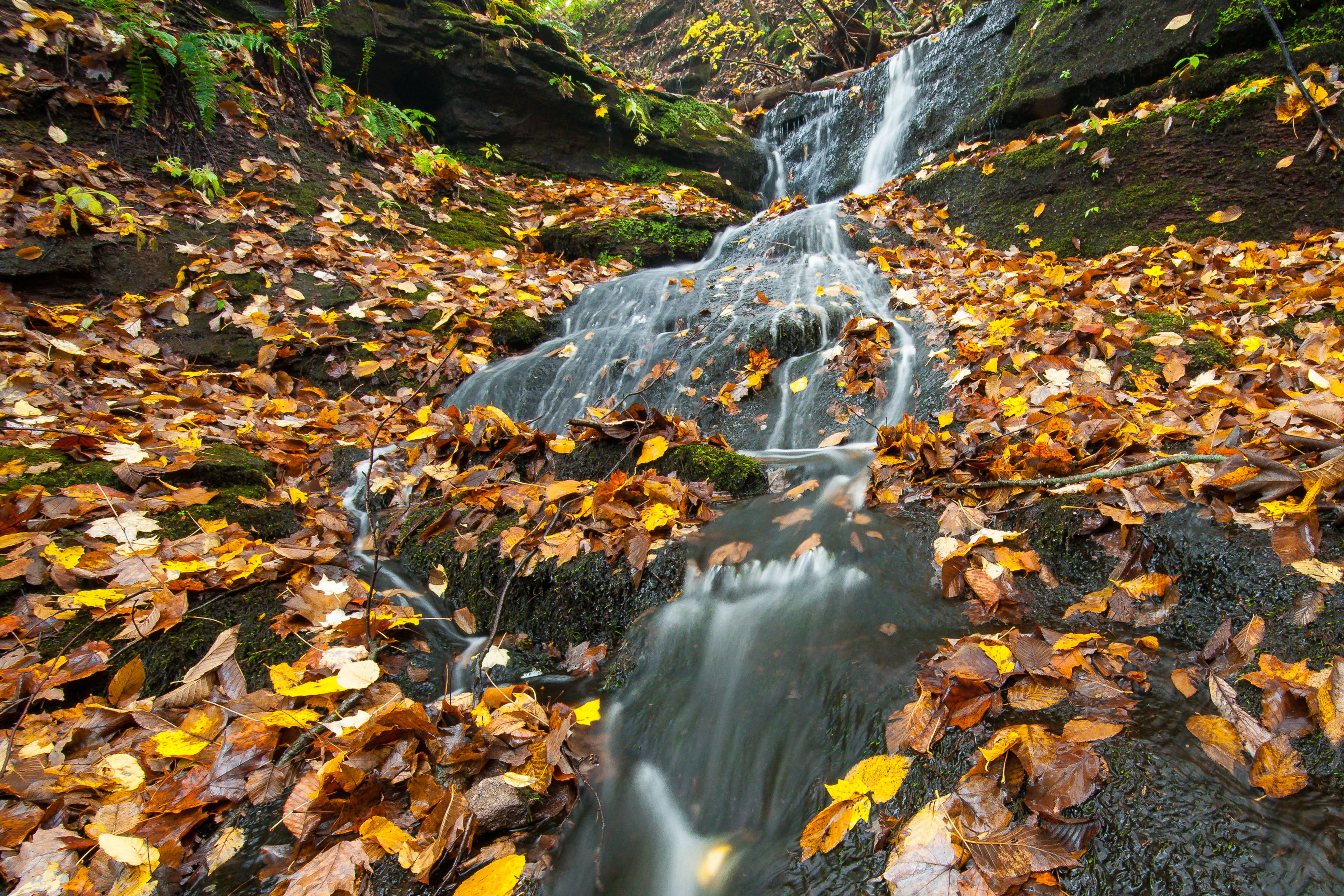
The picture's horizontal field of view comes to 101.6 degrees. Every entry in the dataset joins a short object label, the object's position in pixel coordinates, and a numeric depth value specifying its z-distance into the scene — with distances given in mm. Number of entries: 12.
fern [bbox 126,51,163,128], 4879
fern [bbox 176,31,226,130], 5086
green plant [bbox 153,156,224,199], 5109
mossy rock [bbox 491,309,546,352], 5238
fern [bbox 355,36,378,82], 6727
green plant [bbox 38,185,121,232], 4250
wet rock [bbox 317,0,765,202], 7895
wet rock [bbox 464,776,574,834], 1405
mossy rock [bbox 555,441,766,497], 2734
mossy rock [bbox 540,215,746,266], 7020
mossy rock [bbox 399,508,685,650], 2150
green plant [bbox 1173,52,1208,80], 4570
